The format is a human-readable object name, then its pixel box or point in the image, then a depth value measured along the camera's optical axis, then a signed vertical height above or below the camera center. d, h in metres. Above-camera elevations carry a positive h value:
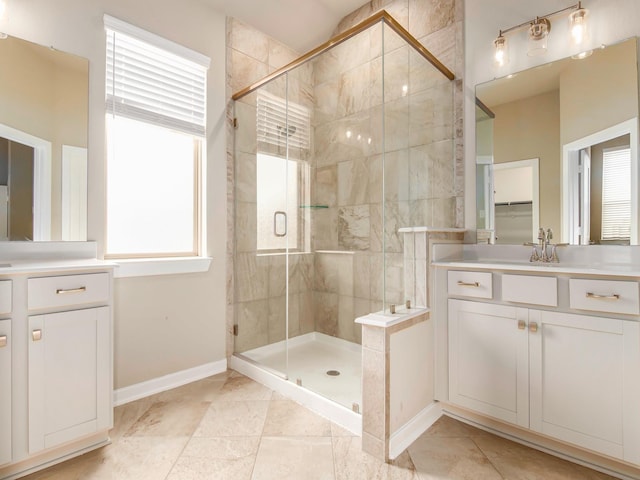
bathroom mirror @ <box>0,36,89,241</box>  1.71 +0.54
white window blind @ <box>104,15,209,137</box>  2.05 +1.10
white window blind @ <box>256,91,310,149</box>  2.59 +0.98
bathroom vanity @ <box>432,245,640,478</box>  1.38 -0.52
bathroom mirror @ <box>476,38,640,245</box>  1.68 +0.55
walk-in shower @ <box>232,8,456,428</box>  2.20 +0.33
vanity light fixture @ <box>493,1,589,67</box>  1.76 +1.19
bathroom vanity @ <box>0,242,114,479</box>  1.36 -0.53
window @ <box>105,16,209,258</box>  2.08 +0.68
